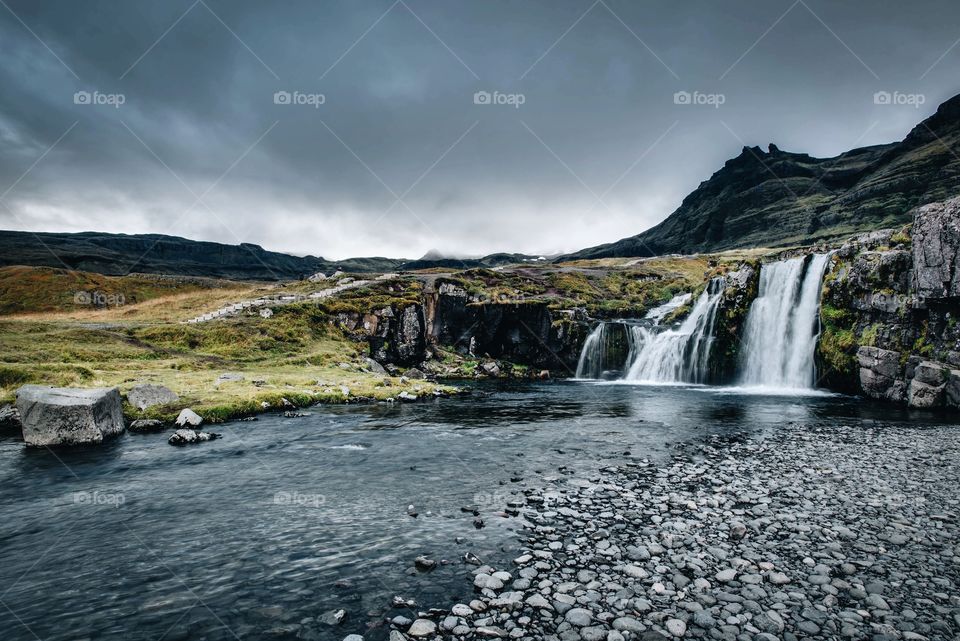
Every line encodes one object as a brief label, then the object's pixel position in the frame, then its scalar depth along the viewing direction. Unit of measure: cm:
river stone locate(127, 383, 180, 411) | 2262
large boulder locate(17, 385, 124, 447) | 1719
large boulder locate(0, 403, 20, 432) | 2000
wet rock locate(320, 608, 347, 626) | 664
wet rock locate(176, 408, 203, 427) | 2117
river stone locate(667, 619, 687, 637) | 598
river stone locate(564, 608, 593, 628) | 629
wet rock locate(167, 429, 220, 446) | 1850
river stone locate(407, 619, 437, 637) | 620
